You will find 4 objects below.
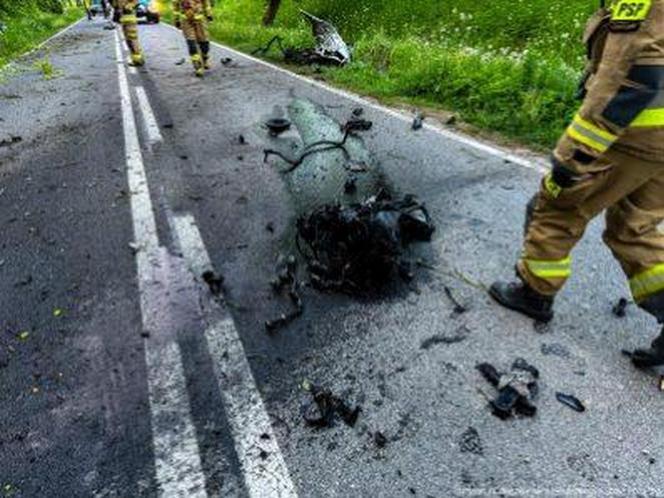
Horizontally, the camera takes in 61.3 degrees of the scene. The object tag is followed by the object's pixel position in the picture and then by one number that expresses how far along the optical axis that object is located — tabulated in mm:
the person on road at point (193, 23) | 11203
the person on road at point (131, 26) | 12328
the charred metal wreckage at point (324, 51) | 11781
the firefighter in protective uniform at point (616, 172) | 2305
